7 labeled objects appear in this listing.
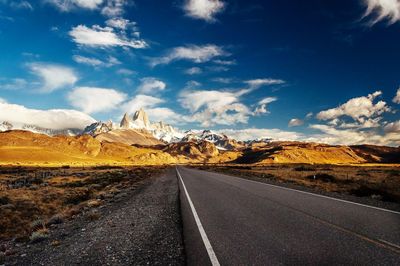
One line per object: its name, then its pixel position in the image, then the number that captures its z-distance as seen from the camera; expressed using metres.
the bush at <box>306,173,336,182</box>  32.84
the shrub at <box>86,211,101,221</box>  13.17
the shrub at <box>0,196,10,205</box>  18.98
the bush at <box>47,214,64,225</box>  13.29
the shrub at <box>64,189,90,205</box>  21.25
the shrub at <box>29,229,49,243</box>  10.12
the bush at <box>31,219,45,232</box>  12.50
